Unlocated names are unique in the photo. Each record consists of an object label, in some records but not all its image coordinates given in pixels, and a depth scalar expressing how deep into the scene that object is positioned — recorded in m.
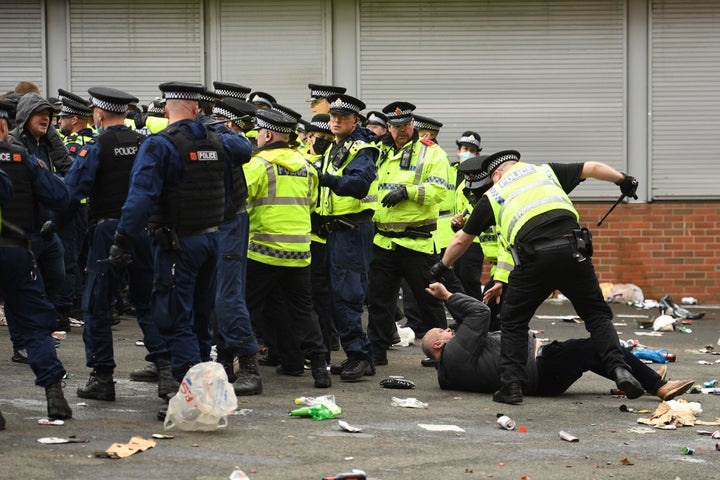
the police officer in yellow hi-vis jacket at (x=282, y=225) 14.77
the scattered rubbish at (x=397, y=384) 15.13
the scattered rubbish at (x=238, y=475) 10.07
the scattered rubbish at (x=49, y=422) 12.14
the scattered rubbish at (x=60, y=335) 18.66
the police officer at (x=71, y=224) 19.43
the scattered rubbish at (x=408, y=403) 13.88
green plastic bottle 12.94
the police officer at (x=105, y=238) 13.39
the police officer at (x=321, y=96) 19.01
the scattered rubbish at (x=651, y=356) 17.43
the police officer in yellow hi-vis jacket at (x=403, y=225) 17.13
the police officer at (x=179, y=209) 12.41
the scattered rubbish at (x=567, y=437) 12.14
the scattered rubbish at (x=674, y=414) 13.04
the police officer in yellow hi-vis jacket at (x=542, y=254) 13.79
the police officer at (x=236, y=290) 14.19
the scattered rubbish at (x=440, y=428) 12.53
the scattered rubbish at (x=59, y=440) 11.32
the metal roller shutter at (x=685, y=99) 26.92
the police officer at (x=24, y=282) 11.93
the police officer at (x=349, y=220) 15.64
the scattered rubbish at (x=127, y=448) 10.88
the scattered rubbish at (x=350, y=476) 10.04
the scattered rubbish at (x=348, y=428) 12.27
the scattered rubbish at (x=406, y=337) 19.36
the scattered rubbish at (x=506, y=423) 12.71
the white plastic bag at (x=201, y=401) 11.90
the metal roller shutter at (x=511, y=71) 27.09
